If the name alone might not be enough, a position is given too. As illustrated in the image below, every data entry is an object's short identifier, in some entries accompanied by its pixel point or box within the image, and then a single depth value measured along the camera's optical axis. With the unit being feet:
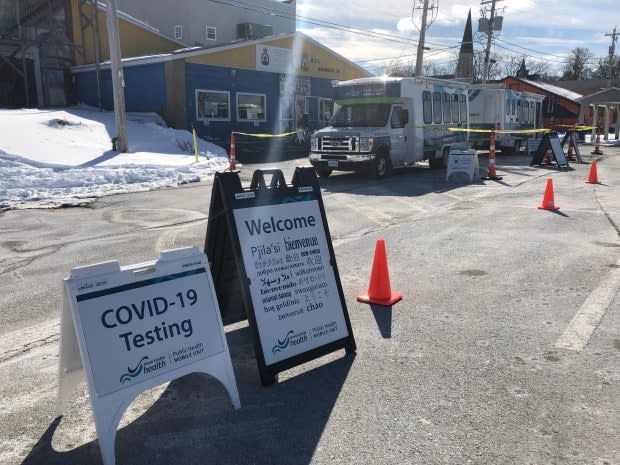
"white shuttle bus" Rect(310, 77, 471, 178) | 49.37
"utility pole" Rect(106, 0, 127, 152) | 51.93
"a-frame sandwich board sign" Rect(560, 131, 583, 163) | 71.51
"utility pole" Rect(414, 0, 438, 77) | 102.63
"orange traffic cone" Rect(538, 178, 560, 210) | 35.06
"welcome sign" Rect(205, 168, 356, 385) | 12.18
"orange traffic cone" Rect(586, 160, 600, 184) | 48.91
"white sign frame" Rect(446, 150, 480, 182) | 49.62
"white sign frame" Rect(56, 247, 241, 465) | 9.45
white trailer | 75.87
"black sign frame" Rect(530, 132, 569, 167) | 62.80
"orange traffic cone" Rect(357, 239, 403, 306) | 17.44
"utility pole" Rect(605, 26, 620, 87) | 240.83
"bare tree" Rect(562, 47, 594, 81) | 310.86
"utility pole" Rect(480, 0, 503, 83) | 139.64
